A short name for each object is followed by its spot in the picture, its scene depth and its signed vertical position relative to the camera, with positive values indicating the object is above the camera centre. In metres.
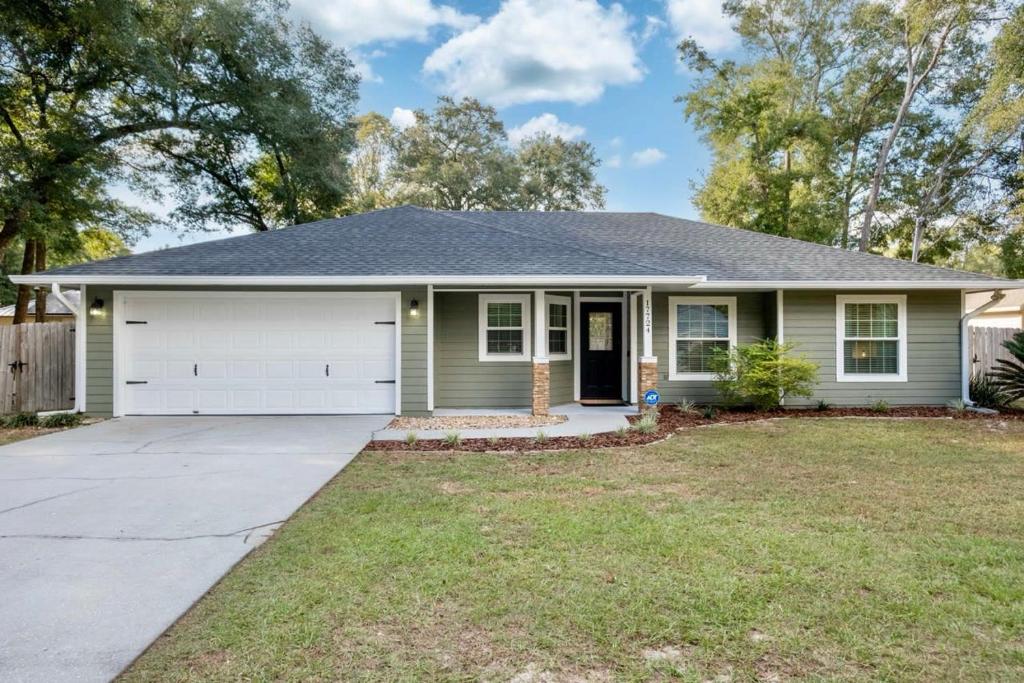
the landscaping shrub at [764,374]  9.25 -0.46
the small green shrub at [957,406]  9.55 -1.05
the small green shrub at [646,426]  7.55 -1.11
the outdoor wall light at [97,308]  8.77 +0.63
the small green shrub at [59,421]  8.09 -1.13
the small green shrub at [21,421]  8.05 -1.12
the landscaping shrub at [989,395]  10.09 -0.89
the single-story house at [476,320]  8.80 +0.49
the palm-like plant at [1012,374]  9.38 -0.49
